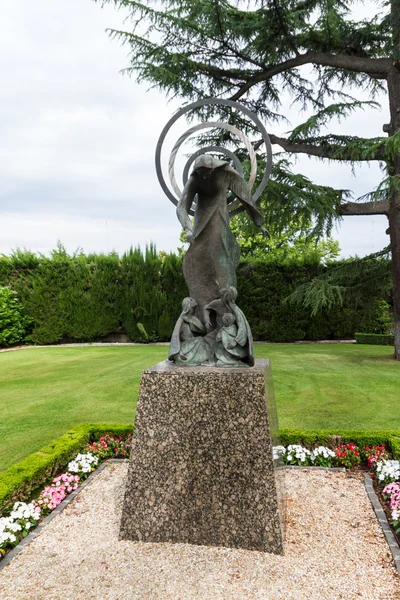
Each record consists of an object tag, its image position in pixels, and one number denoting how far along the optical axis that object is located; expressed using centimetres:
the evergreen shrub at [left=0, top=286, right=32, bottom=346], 1459
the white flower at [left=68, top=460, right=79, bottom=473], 421
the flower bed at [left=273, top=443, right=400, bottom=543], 429
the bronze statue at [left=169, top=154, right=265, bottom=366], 331
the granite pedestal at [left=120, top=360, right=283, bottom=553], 289
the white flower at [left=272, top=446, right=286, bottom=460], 296
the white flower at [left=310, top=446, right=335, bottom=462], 446
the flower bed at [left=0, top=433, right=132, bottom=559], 310
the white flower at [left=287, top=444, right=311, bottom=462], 446
